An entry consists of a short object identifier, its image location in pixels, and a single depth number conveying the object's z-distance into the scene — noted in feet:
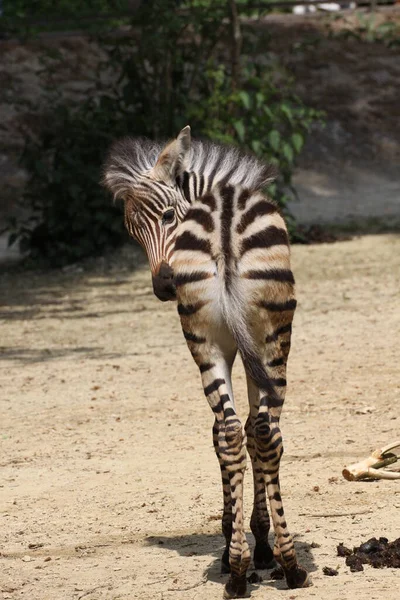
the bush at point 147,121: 91.20
